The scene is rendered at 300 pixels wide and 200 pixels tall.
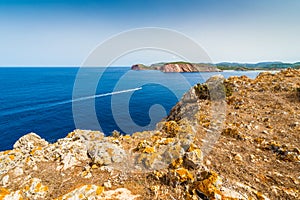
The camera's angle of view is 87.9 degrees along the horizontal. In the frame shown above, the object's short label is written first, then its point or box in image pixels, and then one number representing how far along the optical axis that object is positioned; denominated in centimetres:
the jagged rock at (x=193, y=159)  608
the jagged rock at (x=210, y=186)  472
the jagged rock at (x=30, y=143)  831
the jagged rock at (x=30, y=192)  524
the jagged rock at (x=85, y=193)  502
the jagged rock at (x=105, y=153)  719
